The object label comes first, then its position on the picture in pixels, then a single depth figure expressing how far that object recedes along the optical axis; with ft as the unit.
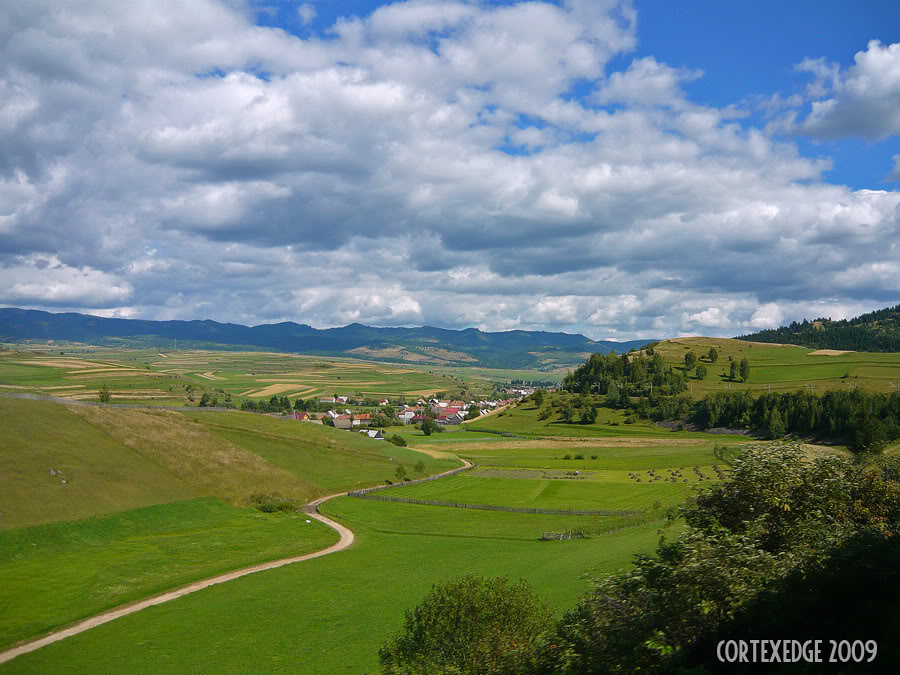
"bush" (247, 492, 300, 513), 252.97
